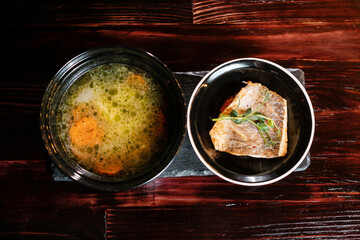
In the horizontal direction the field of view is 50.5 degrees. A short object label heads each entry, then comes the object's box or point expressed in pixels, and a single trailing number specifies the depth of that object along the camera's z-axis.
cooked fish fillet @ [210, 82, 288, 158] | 0.47
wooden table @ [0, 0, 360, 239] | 0.53
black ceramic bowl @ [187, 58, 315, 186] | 0.46
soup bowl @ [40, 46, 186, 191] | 0.45
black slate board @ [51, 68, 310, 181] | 0.51
